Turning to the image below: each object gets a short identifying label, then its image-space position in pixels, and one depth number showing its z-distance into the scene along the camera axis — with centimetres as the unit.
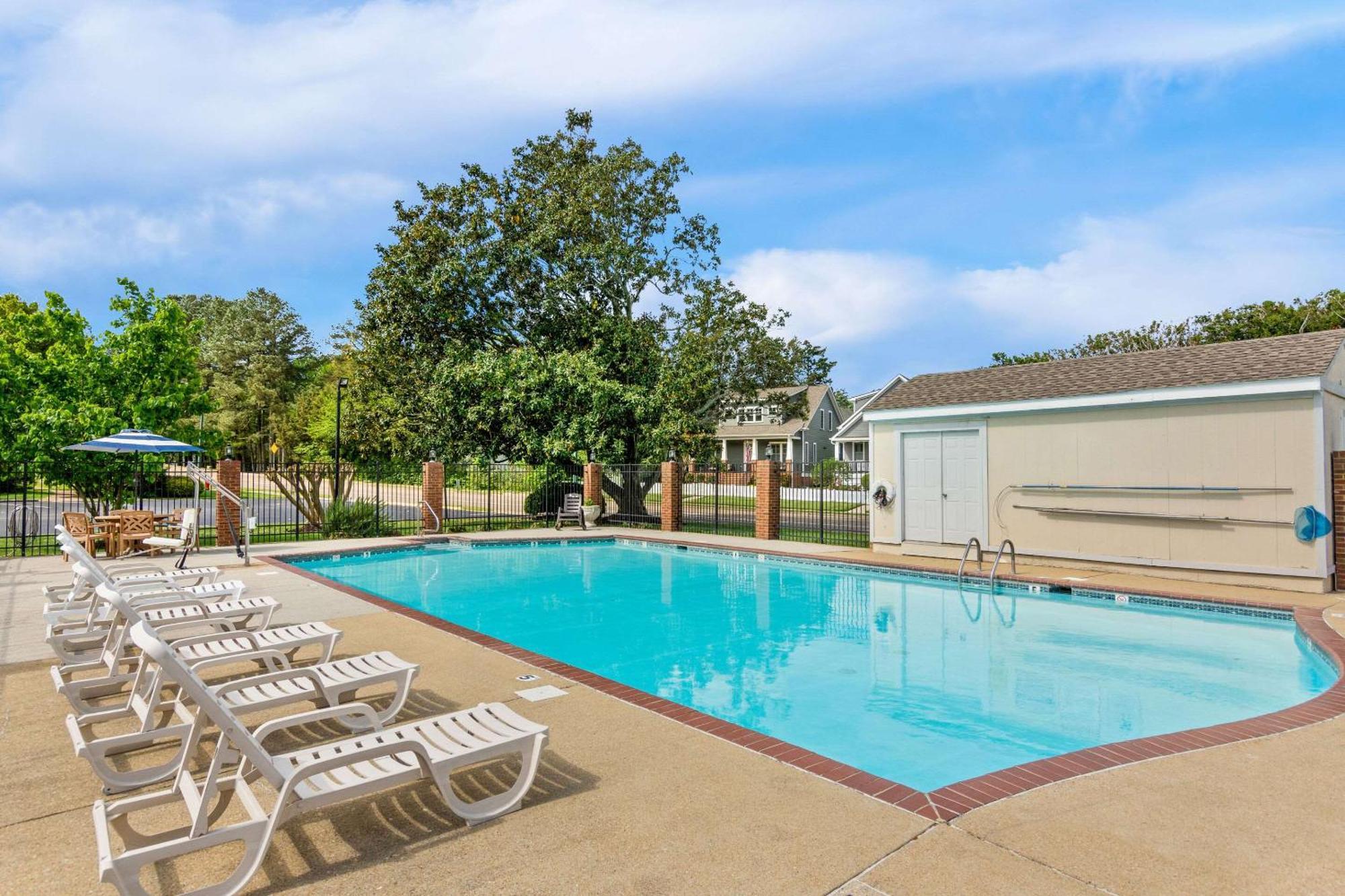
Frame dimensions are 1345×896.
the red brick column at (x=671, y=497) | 1991
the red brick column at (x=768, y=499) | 1741
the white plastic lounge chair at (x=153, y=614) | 577
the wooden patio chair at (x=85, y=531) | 1277
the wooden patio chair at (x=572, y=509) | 2136
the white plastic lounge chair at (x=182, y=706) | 370
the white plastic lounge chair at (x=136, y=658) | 466
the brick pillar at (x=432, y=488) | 1945
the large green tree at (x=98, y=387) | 1602
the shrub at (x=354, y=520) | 1784
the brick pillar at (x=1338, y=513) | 1010
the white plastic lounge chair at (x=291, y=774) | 279
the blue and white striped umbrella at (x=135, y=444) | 1252
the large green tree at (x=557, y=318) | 2198
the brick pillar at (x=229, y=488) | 1499
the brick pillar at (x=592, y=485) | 2150
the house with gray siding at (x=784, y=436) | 4731
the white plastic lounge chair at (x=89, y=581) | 627
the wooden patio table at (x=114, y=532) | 1319
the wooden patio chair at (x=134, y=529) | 1323
